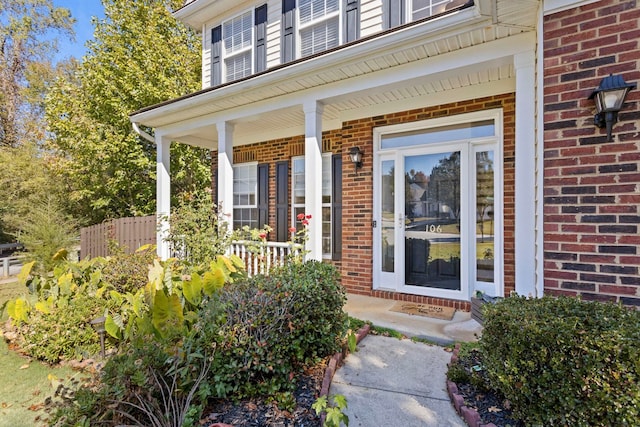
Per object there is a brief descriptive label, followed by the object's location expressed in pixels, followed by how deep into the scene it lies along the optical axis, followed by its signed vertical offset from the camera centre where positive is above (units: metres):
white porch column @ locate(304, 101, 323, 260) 4.40 +0.52
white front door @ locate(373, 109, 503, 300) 4.30 -0.01
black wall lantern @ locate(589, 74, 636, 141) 2.18 +0.81
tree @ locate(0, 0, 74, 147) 14.81 +7.14
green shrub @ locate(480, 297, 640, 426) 1.64 -0.86
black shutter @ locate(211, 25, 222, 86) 7.13 +3.59
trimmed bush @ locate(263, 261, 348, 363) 2.51 -0.83
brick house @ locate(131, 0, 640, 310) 2.35 +1.00
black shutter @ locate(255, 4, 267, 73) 6.45 +3.62
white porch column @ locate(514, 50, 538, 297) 2.93 +0.28
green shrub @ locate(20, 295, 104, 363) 3.50 -1.40
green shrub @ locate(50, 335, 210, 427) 1.93 -1.17
